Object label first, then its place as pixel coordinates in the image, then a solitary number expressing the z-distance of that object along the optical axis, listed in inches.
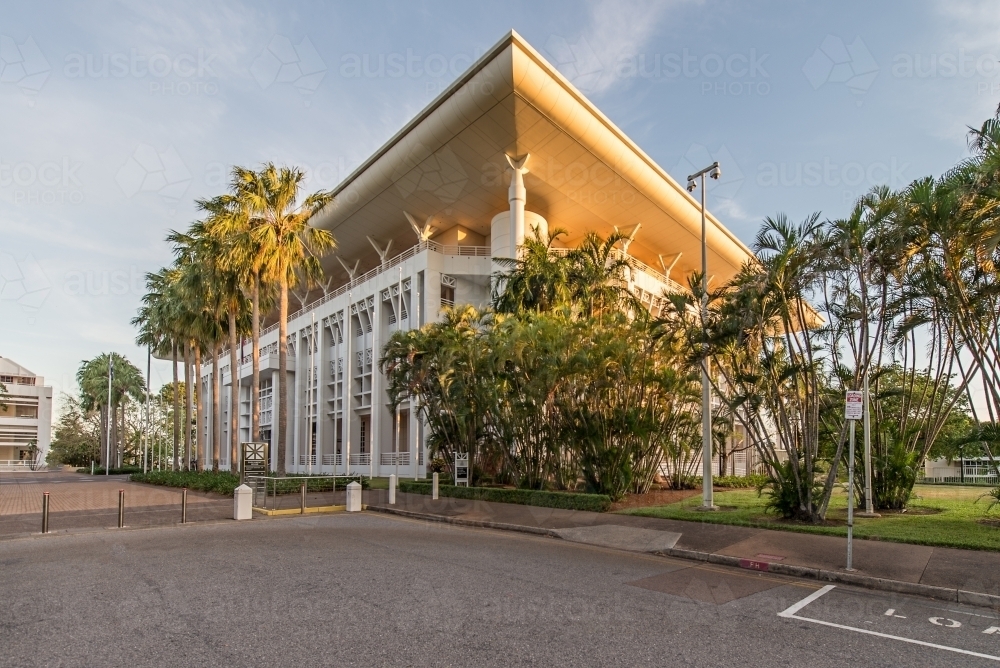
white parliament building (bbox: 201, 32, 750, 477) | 1155.9
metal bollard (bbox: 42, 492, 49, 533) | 578.1
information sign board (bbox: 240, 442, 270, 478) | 965.8
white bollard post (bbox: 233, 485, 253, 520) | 692.7
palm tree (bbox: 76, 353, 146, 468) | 3083.2
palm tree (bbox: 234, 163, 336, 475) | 1052.5
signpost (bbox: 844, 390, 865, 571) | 396.2
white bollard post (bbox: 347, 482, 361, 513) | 799.7
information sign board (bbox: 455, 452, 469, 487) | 925.8
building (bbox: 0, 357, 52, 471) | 3494.1
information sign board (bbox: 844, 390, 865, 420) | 397.4
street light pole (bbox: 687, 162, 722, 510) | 673.0
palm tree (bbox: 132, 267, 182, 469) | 1549.0
